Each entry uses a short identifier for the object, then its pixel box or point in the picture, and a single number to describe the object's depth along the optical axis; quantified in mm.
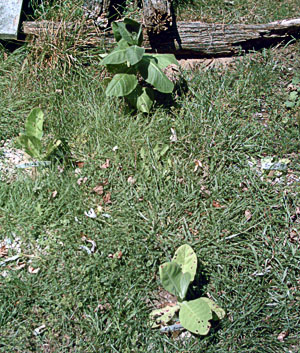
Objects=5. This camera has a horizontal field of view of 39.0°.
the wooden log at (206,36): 4309
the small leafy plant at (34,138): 3617
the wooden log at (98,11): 4395
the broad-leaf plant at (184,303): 2725
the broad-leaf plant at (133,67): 3604
